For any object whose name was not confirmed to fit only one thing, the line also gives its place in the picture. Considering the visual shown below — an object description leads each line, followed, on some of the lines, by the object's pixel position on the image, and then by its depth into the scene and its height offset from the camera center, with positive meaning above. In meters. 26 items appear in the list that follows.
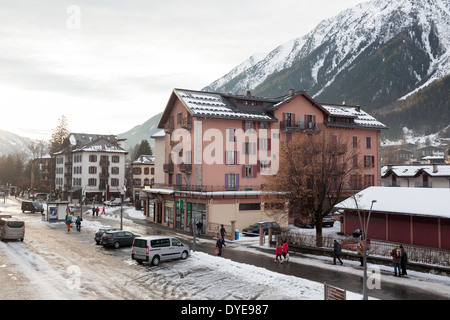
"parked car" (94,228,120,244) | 34.61 -5.23
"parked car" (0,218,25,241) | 35.38 -4.87
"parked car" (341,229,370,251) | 30.74 -5.25
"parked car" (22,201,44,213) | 70.88 -5.44
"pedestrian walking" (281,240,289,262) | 27.55 -5.05
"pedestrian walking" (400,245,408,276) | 24.30 -5.25
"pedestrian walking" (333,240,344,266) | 27.59 -5.19
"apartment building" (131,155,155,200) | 100.88 +1.45
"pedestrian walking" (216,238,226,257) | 29.81 -5.33
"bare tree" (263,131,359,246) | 33.06 +0.00
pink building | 45.00 +3.72
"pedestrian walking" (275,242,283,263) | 27.67 -5.36
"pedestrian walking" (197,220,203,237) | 42.75 -5.32
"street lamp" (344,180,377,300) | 17.52 -5.09
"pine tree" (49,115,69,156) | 122.38 +13.62
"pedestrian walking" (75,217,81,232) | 44.69 -5.42
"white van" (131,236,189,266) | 26.08 -4.92
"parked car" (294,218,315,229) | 48.28 -5.90
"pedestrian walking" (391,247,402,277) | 23.97 -5.05
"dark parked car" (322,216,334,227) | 49.20 -5.58
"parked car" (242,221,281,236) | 42.03 -5.56
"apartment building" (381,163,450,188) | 71.62 +0.47
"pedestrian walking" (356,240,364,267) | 27.11 -5.24
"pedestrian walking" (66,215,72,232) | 44.28 -4.98
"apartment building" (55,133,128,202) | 92.62 +1.92
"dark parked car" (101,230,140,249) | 33.06 -5.33
